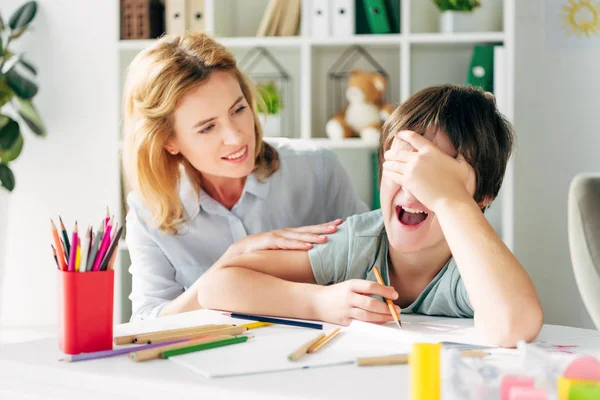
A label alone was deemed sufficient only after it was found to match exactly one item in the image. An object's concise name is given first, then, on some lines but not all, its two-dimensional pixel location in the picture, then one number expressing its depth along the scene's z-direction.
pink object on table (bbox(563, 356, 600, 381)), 0.61
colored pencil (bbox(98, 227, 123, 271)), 0.91
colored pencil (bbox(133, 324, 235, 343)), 0.93
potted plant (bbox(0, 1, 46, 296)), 3.19
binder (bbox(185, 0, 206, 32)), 3.03
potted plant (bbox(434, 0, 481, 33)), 2.88
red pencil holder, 0.88
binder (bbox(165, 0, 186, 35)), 3.01
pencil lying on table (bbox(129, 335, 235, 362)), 0.83
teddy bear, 2.91
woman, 1.65
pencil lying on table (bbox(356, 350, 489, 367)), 0.81
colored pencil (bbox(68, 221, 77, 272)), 0.89
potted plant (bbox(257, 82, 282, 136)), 3.03
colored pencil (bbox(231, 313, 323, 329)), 1.06
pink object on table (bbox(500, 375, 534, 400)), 0.62
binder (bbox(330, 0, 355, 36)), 2.86
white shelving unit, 2.79
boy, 0.99
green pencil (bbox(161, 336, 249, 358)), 0.85
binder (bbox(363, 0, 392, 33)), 2.88
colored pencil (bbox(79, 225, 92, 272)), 0.89
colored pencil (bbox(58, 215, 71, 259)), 0.91
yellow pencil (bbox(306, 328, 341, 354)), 0.88
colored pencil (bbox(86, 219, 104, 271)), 0.90
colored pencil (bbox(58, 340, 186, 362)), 0.85
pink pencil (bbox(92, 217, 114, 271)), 0.91
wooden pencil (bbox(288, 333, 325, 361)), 0.83
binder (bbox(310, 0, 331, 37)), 2.87
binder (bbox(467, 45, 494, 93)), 2.82
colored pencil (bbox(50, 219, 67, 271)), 0.91
